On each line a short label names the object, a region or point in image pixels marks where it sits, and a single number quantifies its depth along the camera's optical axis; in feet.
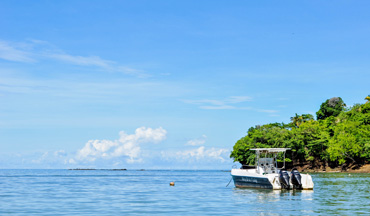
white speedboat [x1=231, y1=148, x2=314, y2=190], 165.89
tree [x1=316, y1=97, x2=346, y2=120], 549.54
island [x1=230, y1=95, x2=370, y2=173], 402.72
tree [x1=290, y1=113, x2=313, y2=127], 569.64
